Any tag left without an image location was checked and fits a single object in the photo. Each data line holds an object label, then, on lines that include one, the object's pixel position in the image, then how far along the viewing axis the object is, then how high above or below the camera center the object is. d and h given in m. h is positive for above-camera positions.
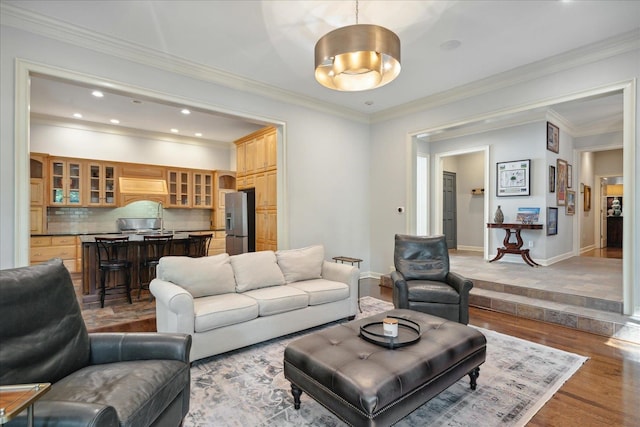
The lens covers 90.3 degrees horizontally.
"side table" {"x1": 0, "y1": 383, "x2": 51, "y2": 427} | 0.94 -0.59
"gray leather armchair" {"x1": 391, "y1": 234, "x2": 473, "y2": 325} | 3.30 -0.77
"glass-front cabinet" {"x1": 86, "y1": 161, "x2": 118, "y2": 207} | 6.58 +0.61
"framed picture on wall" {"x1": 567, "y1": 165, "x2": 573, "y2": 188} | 6.83 +0.77
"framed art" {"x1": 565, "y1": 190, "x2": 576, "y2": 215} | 6.81 +0.19
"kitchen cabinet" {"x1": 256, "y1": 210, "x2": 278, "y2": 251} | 5.05 -0.30
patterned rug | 1.99 -1.29
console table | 5.86 -0.61
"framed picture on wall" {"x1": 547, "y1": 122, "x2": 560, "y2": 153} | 5.95 +1.43
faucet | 7.57 -0.01
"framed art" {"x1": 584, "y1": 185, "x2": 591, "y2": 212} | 7.92 +0.35
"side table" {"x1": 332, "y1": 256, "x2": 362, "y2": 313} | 4.26 -0.67
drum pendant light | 2.14 +1.15
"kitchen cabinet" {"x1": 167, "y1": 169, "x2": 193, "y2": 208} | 7.54 +0.59
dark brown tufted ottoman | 1.62 -0.89
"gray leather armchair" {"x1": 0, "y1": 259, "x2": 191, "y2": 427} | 1.32 -0.74
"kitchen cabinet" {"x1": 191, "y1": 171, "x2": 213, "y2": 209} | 7.90 +0.59
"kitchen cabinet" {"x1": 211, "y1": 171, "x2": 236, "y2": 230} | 8.11 +0.35
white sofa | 2.71 -0.84
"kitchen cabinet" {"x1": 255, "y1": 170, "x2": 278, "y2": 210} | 5.11 +0.37
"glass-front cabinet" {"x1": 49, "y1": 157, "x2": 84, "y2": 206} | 6.18 +0.62
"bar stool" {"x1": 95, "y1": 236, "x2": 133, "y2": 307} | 4.41 -0.69
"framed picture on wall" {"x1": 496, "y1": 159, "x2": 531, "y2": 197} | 6.09 +0.67
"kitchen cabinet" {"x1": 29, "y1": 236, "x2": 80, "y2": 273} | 5.99 -0.70
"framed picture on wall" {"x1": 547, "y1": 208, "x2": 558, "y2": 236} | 6.02 -0.18
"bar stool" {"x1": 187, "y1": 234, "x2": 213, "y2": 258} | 5.44 -0.60
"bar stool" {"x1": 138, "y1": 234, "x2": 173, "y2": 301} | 4.84 -0.68
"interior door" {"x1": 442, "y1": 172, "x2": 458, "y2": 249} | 8.24 +0.06
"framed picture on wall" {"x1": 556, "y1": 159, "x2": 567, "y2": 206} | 6.31 +0.60
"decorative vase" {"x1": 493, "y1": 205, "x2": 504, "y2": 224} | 6.32 -0.10
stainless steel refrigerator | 5.80 -0.21
